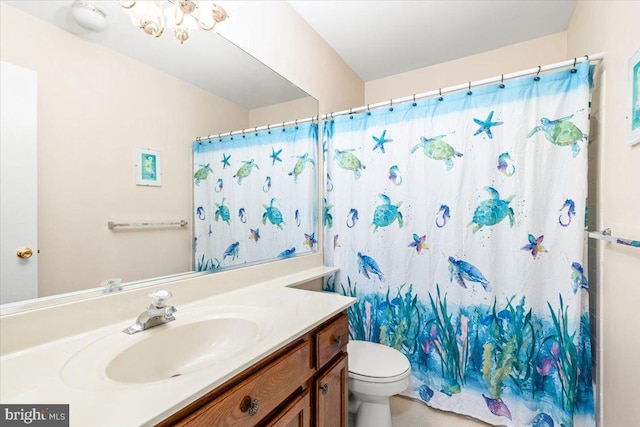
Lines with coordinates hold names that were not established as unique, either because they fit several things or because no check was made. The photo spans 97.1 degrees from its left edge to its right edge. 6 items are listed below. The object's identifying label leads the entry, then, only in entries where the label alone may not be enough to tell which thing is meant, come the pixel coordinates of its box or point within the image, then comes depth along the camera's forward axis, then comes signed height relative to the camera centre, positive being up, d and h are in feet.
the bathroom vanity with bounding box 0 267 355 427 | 1.81 -1.22
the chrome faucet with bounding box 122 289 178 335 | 2.80 -1.06
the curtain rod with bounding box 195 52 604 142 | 4.41 +2.28
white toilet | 4.37 -2.68
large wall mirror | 2.62 +0.83
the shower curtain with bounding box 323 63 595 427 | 4.59 -0.62
